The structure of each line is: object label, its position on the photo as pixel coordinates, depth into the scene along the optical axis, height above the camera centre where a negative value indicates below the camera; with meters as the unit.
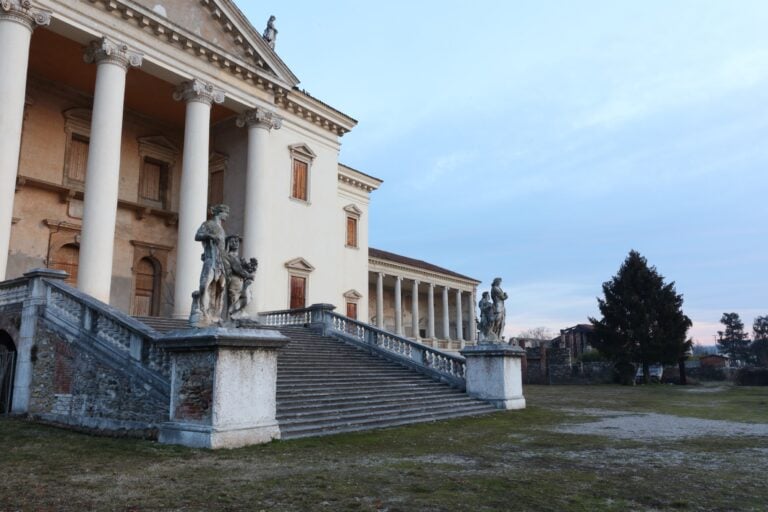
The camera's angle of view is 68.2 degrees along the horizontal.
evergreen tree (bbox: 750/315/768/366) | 75.25 +2.19
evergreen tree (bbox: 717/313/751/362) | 84.56 +2.88
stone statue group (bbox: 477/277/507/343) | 16.86 +1.26
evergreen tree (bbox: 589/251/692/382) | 34.97 +2.24
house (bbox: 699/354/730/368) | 54.02 -0.36
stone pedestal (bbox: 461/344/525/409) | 16.27 -0.53
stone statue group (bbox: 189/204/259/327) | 9.73 +1.31
